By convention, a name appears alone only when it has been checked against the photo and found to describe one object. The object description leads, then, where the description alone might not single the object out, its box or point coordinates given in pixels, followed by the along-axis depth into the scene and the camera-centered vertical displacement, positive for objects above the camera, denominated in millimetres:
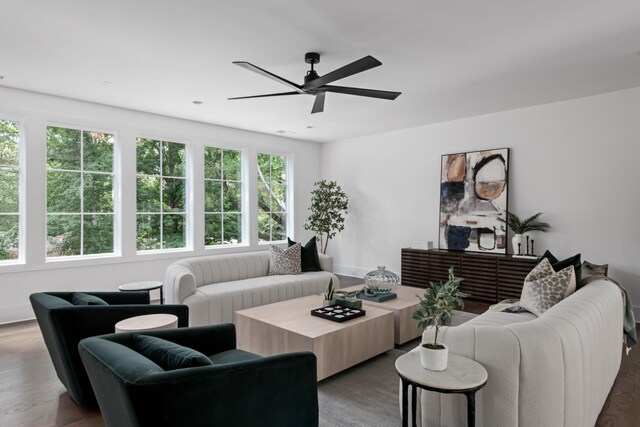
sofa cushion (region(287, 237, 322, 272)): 5254 -658
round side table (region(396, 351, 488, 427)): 1602 -742
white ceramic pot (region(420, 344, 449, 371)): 1749 -687
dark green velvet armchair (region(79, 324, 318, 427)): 1274 -666
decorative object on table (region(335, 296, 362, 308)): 3453 -838
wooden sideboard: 4902 -848
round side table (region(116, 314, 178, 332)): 2373 -730
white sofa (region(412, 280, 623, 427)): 1702 -753
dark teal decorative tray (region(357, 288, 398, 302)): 3866 -885
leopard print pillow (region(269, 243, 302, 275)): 5012 -663
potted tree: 7066 +19
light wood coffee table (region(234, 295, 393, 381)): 2818 -982
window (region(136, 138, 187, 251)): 5566 +249
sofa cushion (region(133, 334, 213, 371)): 1525 -612
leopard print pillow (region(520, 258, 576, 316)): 2674 -561
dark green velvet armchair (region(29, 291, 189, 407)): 2307 -725
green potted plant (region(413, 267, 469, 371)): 1815 -476
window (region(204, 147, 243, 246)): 6297 +256
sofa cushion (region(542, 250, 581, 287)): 2863 -432
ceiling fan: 2737 +1044
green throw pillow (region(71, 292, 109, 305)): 2619 -621
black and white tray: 3141 -878
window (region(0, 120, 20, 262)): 4465 +262
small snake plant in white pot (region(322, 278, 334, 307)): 3600 -823
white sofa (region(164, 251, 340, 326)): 3859 -845
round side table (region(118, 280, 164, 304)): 3898 -784
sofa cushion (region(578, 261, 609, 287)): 2872 -554
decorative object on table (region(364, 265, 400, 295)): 4054 -764
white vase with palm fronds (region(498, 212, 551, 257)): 5078 -251
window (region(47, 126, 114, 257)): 4824 +258
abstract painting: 5410 +158
